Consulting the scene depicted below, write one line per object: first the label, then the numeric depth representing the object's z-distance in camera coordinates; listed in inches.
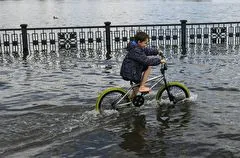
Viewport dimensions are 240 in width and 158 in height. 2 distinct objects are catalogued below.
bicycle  349.7
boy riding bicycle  345.7
